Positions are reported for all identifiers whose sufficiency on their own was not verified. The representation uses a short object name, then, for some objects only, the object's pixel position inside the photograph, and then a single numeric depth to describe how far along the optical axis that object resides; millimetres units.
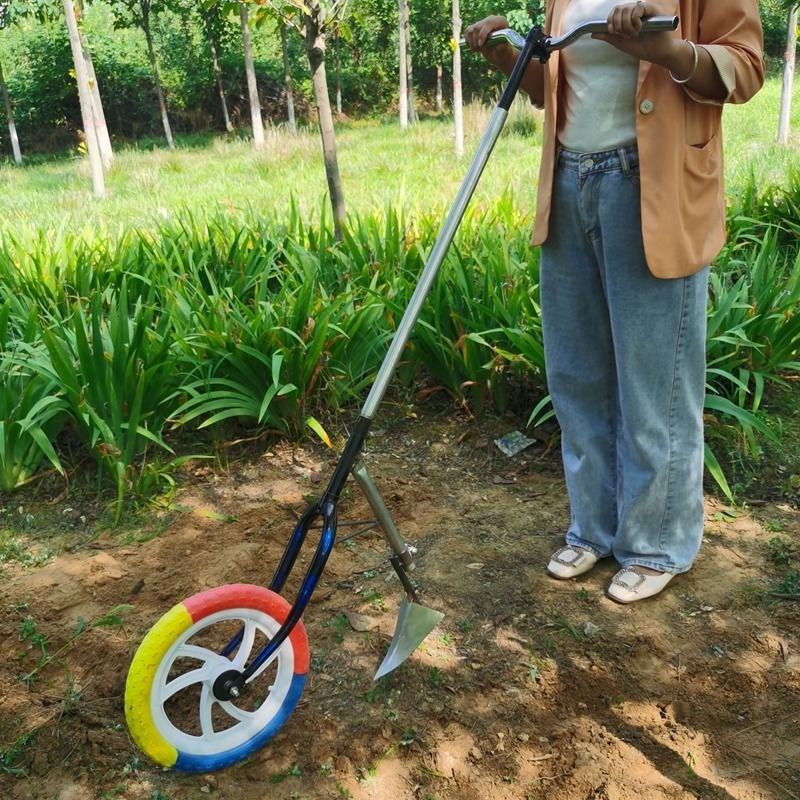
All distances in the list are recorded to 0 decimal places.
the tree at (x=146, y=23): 17562
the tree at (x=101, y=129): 12180
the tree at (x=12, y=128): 17906
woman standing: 1710
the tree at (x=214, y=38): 20906
